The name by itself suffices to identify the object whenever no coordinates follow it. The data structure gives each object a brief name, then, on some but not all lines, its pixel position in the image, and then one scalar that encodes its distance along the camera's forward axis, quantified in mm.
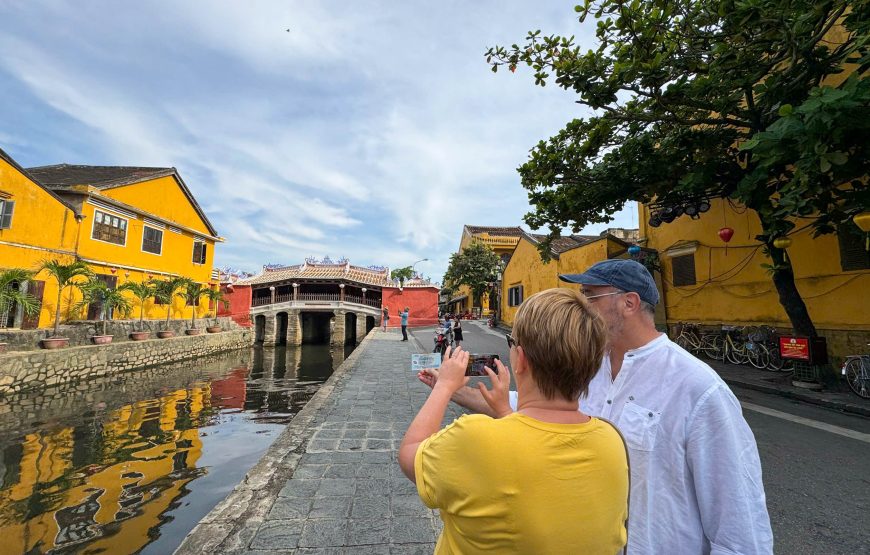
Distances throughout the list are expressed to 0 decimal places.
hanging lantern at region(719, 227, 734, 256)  9586
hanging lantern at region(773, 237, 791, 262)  6496
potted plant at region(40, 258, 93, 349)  11477
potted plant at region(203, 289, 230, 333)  21319
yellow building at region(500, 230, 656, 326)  13719
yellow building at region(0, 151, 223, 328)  12961
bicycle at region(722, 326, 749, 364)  9602
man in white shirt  1155
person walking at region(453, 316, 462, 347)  13902
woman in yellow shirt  940
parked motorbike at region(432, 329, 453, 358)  12648
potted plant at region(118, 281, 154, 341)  15281
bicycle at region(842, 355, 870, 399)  6273
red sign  7094
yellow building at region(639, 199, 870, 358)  7727
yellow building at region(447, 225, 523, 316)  38438
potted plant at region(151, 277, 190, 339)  17628
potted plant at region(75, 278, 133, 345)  13297
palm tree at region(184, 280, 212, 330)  20047
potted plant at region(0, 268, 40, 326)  10086
